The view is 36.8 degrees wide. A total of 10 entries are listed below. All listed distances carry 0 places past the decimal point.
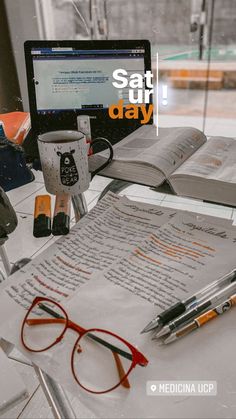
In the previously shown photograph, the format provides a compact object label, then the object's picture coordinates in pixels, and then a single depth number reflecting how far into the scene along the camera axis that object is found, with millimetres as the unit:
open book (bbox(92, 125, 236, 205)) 673
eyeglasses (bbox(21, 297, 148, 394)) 363
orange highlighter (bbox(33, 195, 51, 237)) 634
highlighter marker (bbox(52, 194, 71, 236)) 609
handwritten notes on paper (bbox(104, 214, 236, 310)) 470
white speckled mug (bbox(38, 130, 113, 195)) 680
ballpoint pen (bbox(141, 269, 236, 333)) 407
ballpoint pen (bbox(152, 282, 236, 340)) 400
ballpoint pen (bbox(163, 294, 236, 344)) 396
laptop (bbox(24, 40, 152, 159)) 1058
